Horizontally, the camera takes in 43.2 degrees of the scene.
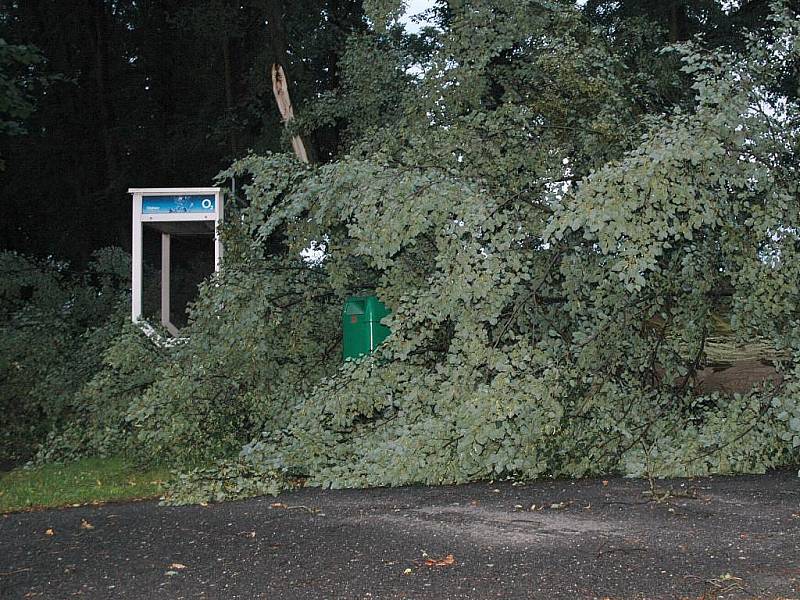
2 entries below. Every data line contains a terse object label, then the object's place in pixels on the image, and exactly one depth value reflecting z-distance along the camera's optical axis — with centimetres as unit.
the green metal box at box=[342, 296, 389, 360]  864
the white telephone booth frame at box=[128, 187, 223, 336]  1131
